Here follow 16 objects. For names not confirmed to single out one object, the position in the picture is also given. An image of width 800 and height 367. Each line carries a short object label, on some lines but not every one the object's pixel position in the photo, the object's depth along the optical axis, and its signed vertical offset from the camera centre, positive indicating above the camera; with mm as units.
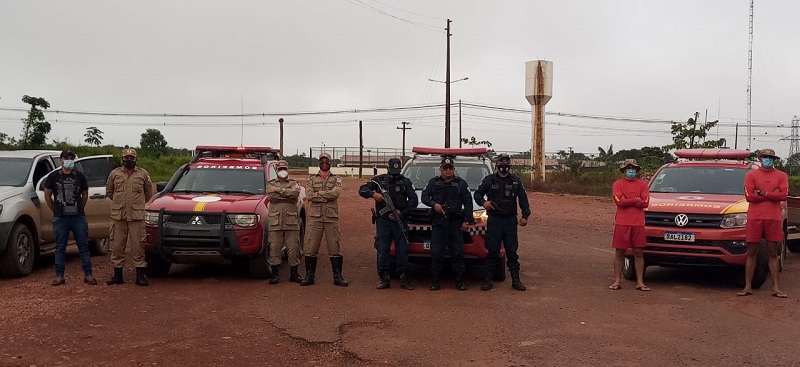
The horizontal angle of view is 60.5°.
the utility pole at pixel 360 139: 62762 +2150
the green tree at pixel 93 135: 45281 +1722
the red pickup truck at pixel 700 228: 8969 -862
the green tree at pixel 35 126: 32750 +1696
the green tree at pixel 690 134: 31516 +1355
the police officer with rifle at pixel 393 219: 8938 -683
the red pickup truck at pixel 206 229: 8883 -875
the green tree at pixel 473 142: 46750 +1433
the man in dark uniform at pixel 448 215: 8844 -683
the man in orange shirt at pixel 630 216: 9031 -703
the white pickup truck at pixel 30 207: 8984 -643
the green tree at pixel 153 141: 60166 +1939
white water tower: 36219 +3691
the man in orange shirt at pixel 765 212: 8695 -624
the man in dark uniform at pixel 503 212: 9008 -650
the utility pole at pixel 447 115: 39312 +2771
